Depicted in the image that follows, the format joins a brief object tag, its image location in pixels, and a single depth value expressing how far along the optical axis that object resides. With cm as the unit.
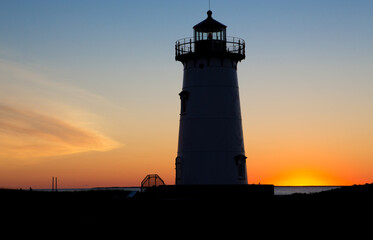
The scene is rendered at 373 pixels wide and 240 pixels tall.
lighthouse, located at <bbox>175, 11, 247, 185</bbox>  4403
